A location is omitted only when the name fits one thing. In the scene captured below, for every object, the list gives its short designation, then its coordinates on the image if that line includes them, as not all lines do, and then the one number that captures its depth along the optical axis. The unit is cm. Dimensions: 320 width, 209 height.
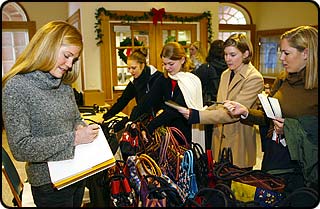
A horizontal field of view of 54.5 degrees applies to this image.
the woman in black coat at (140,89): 215
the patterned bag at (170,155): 133
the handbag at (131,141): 165
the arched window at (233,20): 671
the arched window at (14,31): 561
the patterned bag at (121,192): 117
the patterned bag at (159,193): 108
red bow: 464
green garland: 438
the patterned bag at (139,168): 124
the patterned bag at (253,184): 119
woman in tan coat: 186
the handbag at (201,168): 136
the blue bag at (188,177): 127
